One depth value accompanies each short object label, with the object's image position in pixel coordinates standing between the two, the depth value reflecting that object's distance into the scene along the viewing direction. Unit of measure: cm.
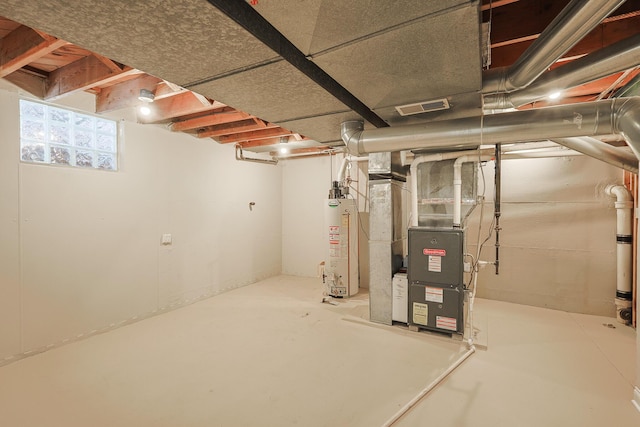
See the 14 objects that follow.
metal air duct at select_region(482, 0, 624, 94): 103
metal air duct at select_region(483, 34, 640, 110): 135
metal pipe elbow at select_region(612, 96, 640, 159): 166
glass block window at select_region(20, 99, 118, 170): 247
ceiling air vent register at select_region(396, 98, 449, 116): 204
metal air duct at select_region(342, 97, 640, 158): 174
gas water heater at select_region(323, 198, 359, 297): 412
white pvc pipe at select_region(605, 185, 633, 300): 309
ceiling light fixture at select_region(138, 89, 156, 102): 243
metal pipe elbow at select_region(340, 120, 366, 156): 241
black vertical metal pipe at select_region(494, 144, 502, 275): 234
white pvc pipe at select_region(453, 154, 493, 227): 286
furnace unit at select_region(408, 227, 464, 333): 276
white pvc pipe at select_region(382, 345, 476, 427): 173
